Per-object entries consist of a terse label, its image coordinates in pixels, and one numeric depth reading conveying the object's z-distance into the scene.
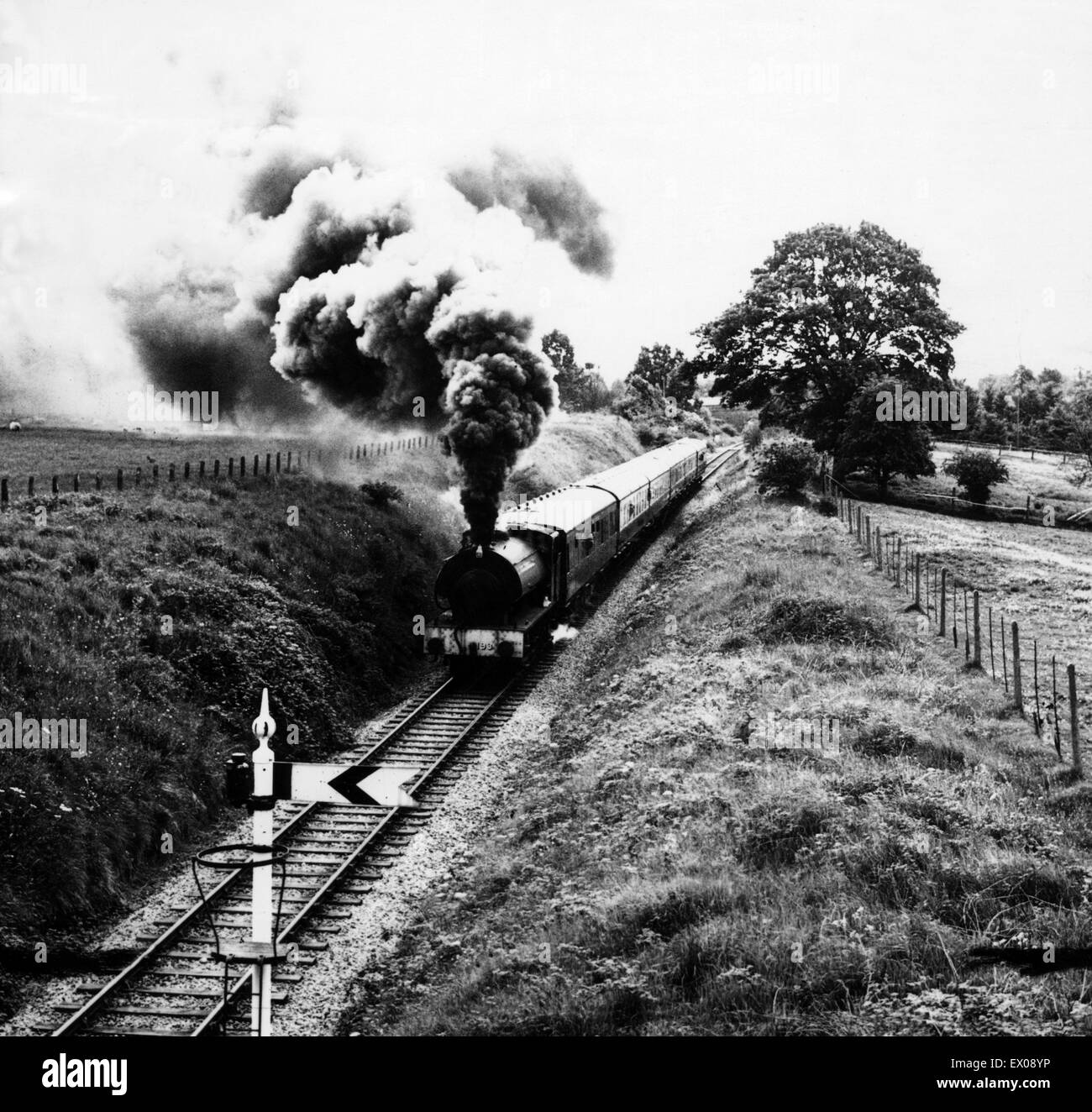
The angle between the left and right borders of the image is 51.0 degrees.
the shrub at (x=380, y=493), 29.62
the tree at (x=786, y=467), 40.66
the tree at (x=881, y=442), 42.94
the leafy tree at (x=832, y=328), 44.75
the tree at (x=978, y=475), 44.25
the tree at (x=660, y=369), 95.25
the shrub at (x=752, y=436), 59.50
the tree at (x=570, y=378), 88.06
